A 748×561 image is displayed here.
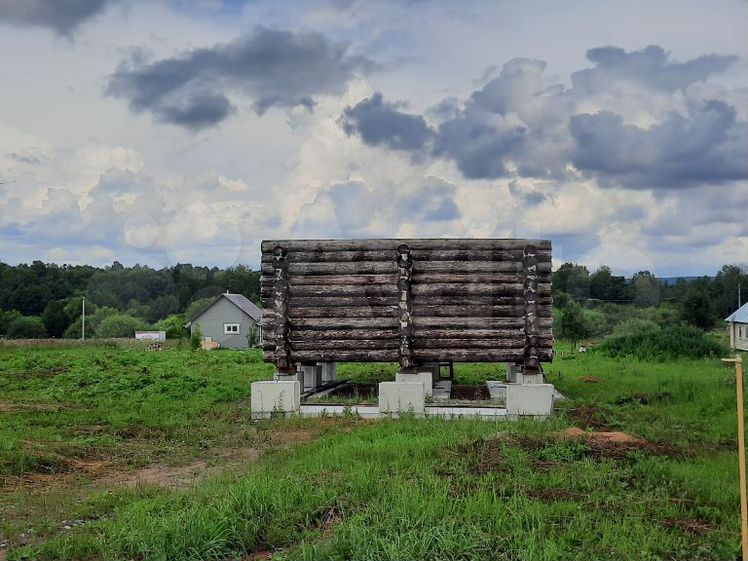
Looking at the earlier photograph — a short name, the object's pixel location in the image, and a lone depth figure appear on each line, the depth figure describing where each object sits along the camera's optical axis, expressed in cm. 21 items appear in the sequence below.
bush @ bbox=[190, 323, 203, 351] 4472
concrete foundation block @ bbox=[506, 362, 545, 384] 1789
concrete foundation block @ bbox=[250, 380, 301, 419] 1703
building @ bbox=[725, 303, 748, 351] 5019
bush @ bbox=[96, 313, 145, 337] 7319
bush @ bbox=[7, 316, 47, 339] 7644
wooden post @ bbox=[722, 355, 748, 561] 610
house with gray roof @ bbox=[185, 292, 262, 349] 6175
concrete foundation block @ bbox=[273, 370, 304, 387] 1836
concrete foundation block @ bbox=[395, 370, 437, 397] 1791
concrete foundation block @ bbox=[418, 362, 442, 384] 1954
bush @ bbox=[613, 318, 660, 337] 5069
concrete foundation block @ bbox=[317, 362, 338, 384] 2209
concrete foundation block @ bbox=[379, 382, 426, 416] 1664
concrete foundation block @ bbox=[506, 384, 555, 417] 1628
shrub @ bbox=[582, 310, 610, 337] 5225
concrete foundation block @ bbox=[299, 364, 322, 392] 2031
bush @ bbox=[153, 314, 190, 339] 5733
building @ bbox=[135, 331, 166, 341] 6359
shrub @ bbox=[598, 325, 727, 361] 3011
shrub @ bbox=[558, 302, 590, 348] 4859
